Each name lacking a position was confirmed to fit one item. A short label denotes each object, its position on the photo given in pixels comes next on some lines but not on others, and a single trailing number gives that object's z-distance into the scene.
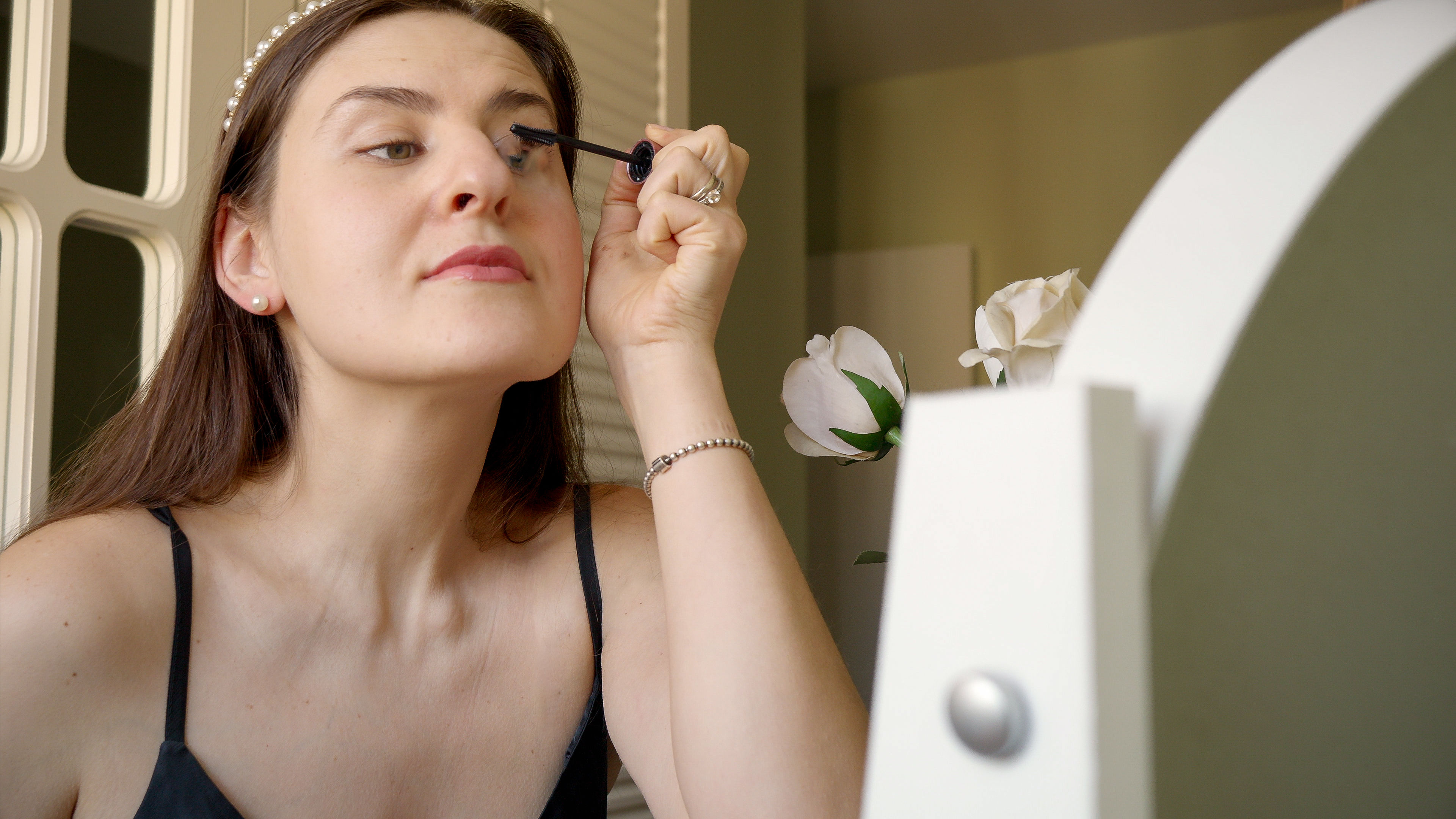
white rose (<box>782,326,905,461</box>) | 0.65
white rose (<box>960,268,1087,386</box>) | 0.56
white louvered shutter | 1.90
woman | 0.75
